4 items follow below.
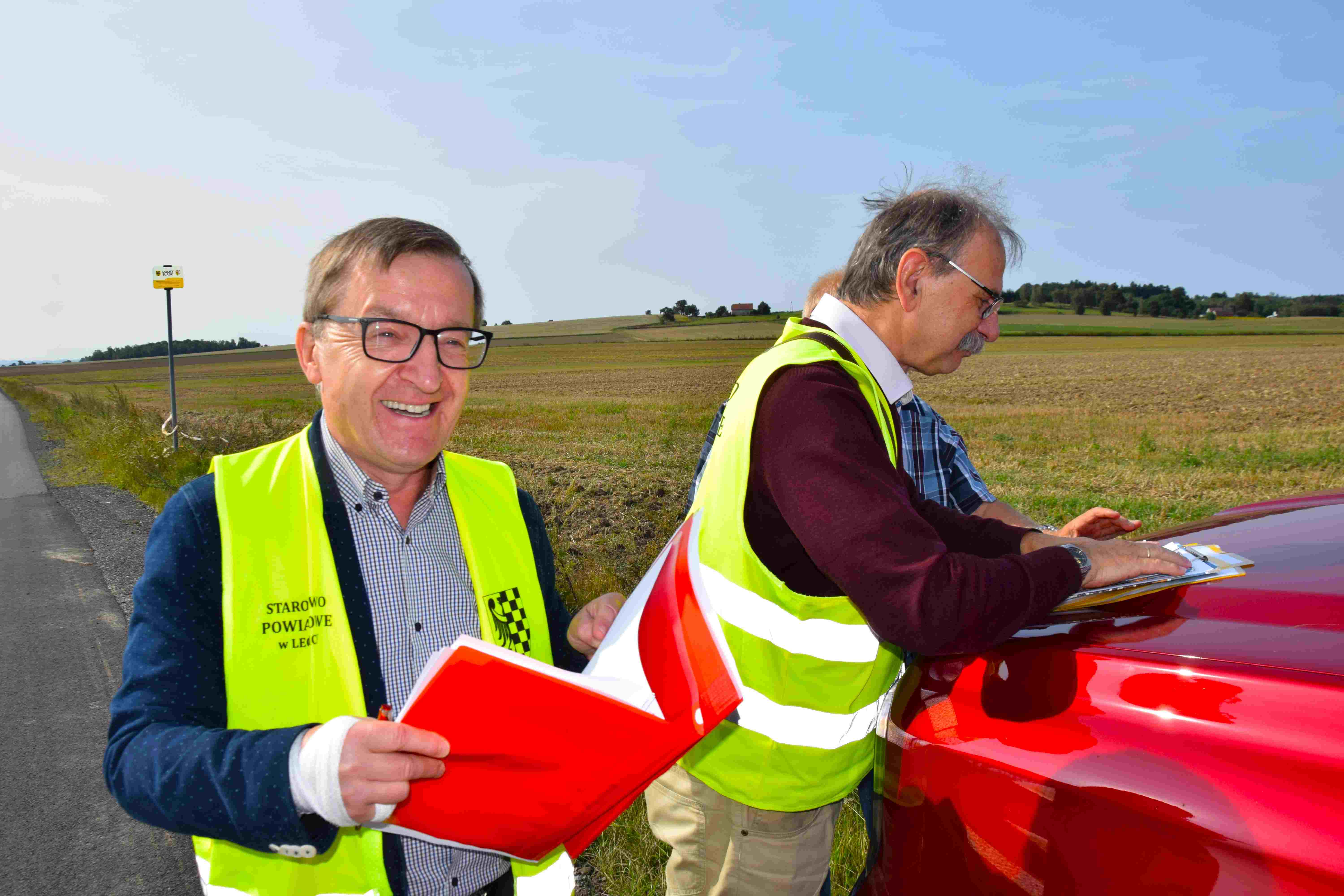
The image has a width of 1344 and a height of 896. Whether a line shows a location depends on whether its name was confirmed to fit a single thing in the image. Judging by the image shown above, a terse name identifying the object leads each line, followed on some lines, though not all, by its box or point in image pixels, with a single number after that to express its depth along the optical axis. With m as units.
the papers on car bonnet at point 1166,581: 1.55
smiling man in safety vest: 1.12
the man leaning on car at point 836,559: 1.46
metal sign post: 11.99
